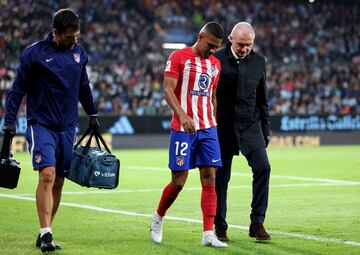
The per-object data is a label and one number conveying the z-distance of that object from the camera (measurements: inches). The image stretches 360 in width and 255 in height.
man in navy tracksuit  648.4
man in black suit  730.8
